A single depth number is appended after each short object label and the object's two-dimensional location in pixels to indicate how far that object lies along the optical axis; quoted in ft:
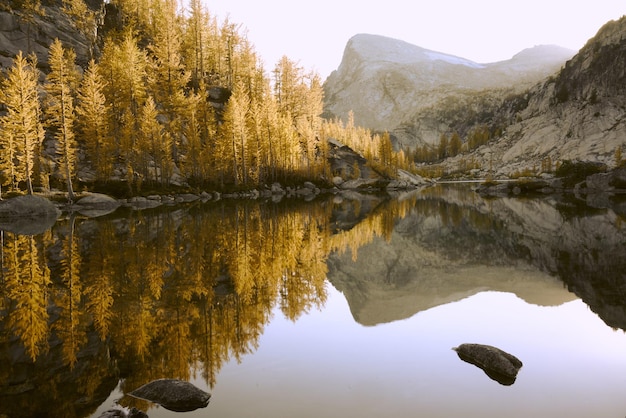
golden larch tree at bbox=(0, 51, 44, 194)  133.90
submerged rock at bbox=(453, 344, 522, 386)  24.23
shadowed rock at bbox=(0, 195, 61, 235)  120.67
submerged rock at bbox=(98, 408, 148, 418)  19.31
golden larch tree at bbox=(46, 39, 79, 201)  146.41
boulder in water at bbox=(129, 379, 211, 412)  20.97
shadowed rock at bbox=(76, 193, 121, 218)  142.20
